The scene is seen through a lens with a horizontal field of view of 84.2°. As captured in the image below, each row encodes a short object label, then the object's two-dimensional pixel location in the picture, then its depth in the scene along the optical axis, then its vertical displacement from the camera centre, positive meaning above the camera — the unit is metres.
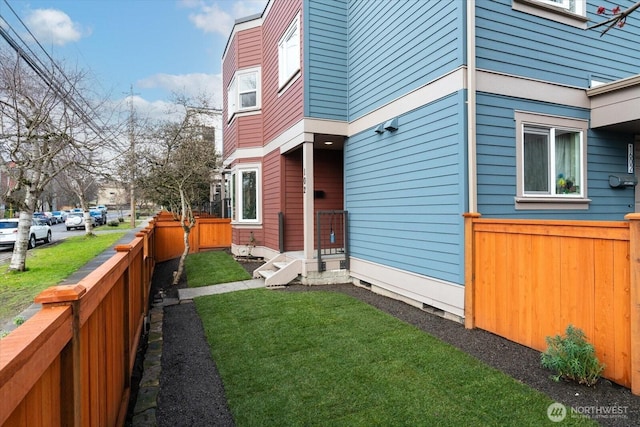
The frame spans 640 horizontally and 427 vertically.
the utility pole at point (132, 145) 10.23 +2.02
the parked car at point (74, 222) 28.56 -0.77
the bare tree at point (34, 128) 8.85 +2.26
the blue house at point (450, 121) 4.95 +1.47
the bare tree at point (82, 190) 19.74 +1.28
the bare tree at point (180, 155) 8.53 +1.55
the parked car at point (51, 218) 36.88 -0.58
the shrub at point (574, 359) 3.15 -1.38
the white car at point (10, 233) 16.08 -0.92
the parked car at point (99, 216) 35.69 -0.39
